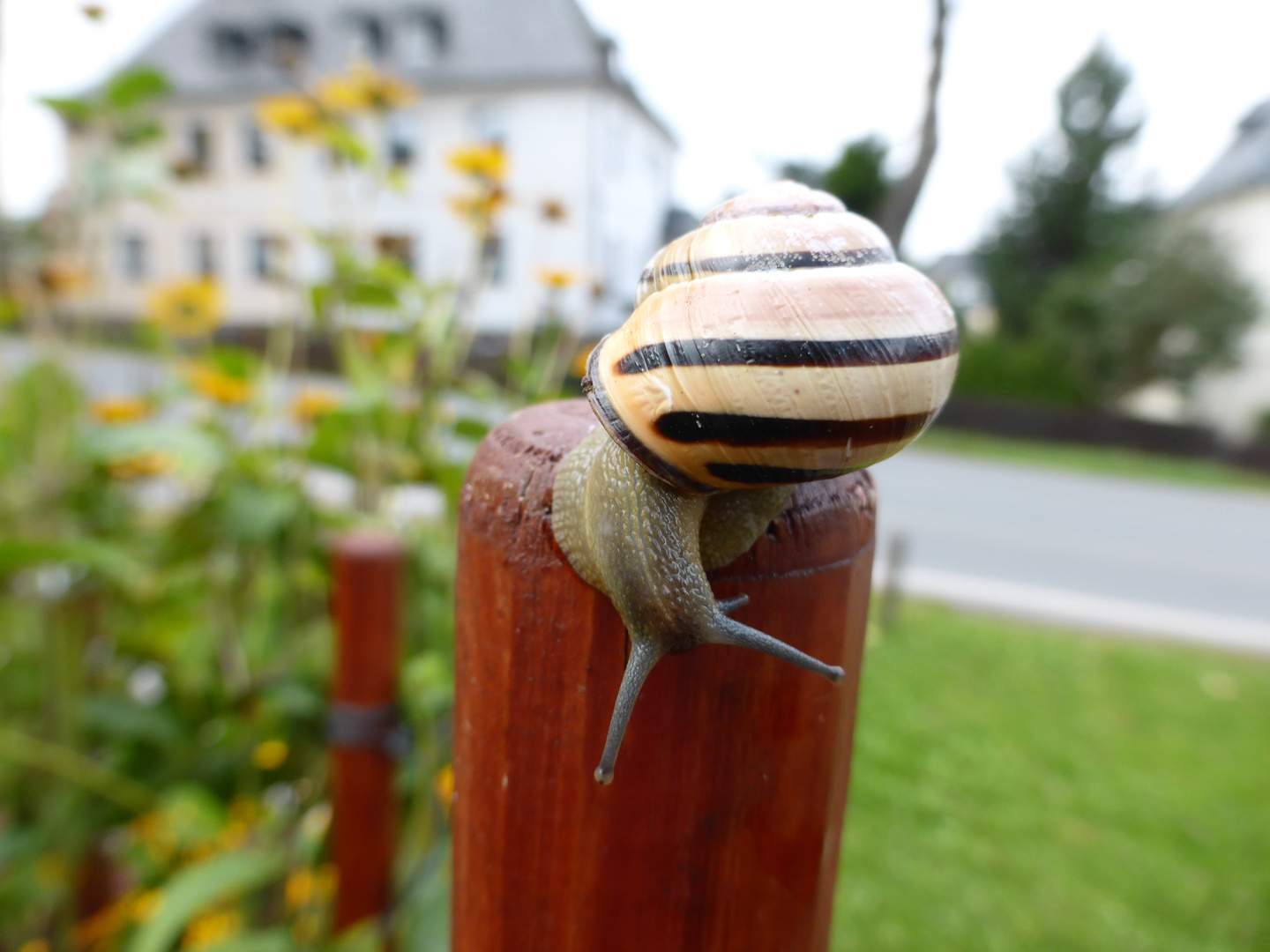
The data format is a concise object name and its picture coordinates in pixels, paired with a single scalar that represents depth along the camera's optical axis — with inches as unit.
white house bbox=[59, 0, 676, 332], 320.1
